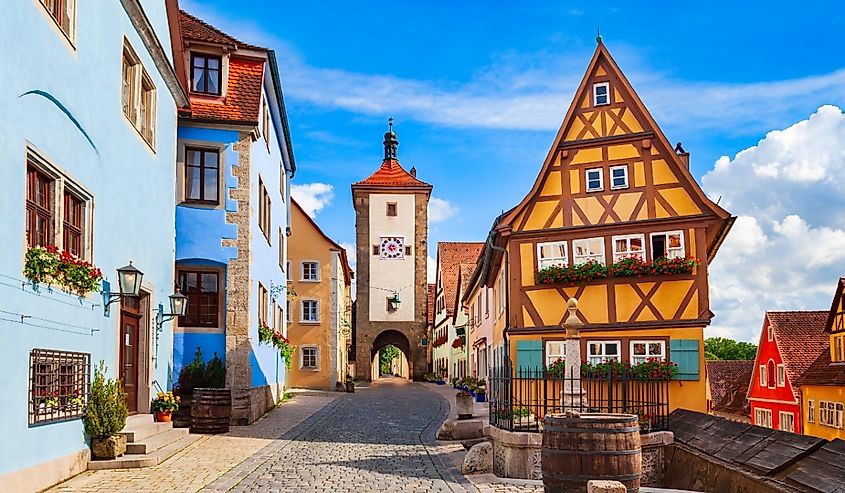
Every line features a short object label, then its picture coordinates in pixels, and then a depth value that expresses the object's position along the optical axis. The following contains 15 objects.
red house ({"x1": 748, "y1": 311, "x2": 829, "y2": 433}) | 41.22
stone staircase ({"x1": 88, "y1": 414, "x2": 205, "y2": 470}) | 13.08
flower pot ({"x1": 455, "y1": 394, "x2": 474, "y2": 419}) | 18.73
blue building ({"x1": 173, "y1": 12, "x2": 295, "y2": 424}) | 20.58
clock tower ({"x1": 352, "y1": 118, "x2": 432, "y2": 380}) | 57.75
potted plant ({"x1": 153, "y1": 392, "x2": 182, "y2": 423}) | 16.30
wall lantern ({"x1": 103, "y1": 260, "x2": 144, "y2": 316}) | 14.02
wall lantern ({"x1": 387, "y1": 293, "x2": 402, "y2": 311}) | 57.22
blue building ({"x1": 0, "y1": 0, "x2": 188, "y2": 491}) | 10.15
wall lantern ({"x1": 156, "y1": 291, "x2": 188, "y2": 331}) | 17.70
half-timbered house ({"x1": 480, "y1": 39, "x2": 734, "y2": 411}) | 21.75
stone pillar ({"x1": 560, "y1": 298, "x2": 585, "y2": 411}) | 15.52
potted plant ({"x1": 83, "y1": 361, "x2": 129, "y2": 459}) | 12.87
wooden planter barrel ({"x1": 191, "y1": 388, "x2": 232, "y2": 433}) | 17.89
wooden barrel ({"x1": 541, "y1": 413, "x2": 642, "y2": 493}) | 9.91
